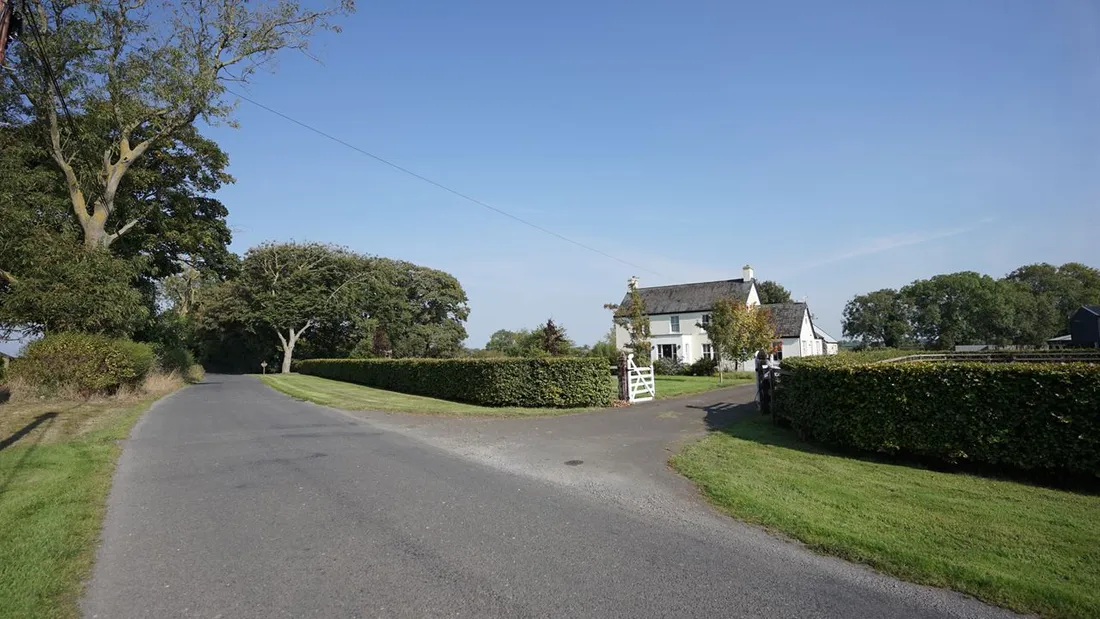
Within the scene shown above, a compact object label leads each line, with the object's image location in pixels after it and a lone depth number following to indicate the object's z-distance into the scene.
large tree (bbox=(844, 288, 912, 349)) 79.00
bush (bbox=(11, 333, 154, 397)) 18.33
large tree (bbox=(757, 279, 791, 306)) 78.31
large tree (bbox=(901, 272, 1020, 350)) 71.69
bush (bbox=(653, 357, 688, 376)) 39.19
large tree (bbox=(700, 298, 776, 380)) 31.05
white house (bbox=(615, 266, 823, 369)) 43.47
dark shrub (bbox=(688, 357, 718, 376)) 38.06
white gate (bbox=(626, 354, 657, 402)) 19.88
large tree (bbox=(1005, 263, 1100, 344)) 72.00
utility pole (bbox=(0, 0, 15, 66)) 6.82
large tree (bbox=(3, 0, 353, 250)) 21.52
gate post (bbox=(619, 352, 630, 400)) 19.55
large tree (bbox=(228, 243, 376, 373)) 52.69
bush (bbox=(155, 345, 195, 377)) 33.25
